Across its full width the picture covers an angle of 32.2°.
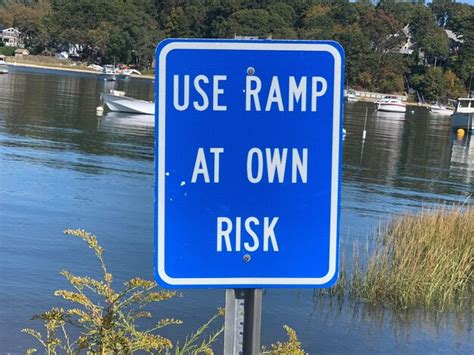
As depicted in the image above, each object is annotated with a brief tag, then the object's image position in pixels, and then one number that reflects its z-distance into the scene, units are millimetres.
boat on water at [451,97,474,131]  54372
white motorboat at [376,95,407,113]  74188
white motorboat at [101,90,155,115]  44094
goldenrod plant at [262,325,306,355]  3557
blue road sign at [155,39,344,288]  2195
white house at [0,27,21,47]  151875
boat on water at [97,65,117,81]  101812
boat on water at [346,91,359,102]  97619
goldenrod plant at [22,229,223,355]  3719
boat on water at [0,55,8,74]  87562
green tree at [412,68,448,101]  112125
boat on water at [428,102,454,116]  87875
